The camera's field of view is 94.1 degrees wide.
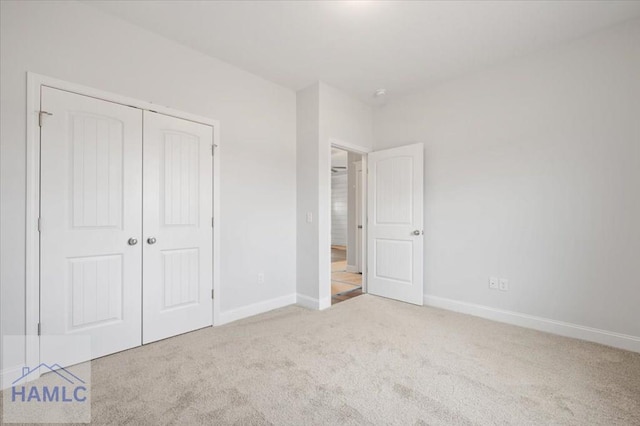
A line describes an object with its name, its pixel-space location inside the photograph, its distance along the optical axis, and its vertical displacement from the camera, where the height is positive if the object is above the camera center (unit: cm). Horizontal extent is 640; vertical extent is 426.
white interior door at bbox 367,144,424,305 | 372 -10
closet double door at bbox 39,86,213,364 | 215 -6
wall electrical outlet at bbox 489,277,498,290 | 320 -73
